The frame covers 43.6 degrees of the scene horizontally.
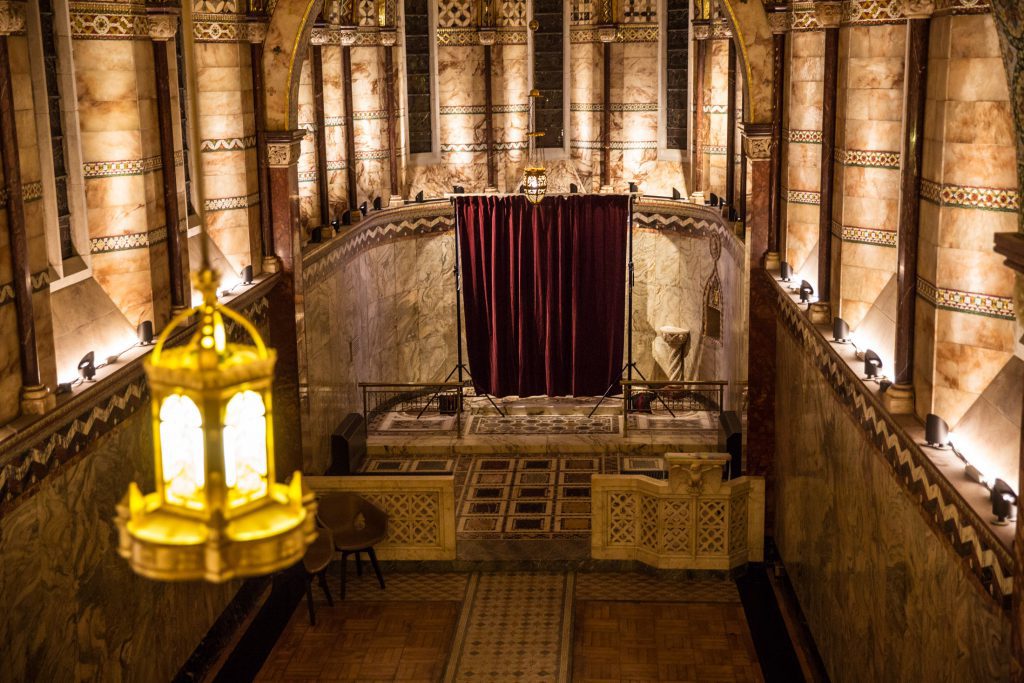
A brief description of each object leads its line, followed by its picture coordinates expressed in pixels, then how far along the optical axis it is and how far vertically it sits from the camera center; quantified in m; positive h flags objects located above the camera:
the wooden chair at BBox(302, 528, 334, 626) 10.48 -3.62
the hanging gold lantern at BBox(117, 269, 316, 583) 3.66 -1.05
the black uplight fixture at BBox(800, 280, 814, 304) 10.26 -1.49
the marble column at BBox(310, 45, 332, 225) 13.63 -0.25
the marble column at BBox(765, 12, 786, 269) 11.25 -0.34
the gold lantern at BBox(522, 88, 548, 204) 13.48 -0.78
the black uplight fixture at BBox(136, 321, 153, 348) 9.33 -1.56
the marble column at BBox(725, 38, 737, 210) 13.77 -0.33
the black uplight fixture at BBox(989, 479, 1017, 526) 5.48 -1.71
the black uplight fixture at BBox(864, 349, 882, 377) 7.92 -1.60
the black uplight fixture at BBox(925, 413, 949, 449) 6.60 -1.69
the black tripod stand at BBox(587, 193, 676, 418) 15.26 -2.84
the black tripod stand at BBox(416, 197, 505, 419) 15.42 -2.51
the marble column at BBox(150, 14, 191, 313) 9.60 -0.23
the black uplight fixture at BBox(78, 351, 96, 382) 8.12 -1.56
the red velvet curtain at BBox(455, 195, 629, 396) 15.47 -2.20
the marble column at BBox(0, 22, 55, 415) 6.98 -0.72
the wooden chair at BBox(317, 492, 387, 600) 11.27 -3.56
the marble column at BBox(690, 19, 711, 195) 14.98 -0.09
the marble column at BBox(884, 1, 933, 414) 7.14 -0.62
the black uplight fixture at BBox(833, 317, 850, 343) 8.96 -1.58
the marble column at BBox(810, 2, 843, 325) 9.52 -0.36
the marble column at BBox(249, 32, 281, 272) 11.67 -0.44
